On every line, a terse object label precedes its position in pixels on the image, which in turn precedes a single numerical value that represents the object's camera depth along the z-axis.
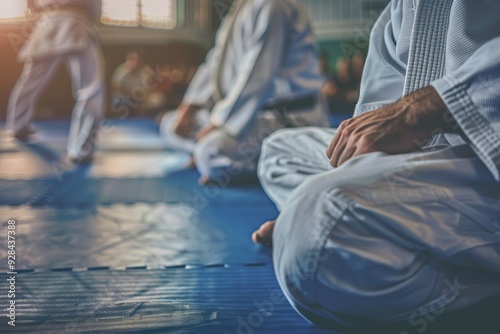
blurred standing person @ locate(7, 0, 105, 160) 4.44
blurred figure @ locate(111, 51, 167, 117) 9.04
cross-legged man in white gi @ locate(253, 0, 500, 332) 1.24
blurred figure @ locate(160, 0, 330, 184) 3.29
